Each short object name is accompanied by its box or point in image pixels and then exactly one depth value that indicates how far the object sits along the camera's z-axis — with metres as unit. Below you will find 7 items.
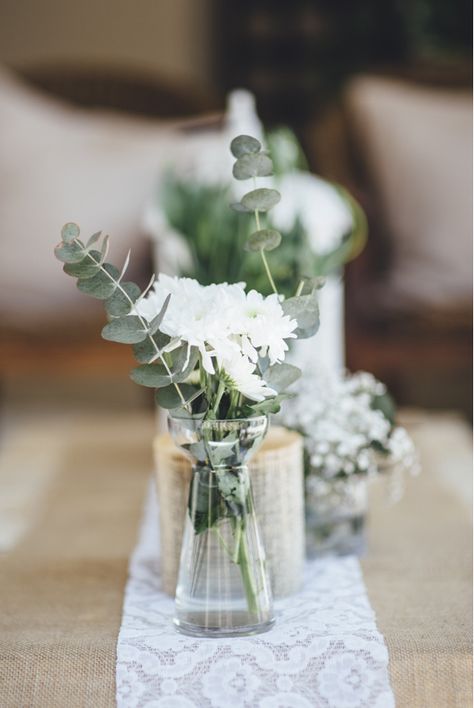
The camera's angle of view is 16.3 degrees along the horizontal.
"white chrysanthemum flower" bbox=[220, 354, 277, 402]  1.10
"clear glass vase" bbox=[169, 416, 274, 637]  1.13
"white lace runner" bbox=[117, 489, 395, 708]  1.11
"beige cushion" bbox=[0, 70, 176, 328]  2.54
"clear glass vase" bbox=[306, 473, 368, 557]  1.29
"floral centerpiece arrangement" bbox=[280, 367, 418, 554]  1.28
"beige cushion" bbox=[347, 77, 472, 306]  2.60
